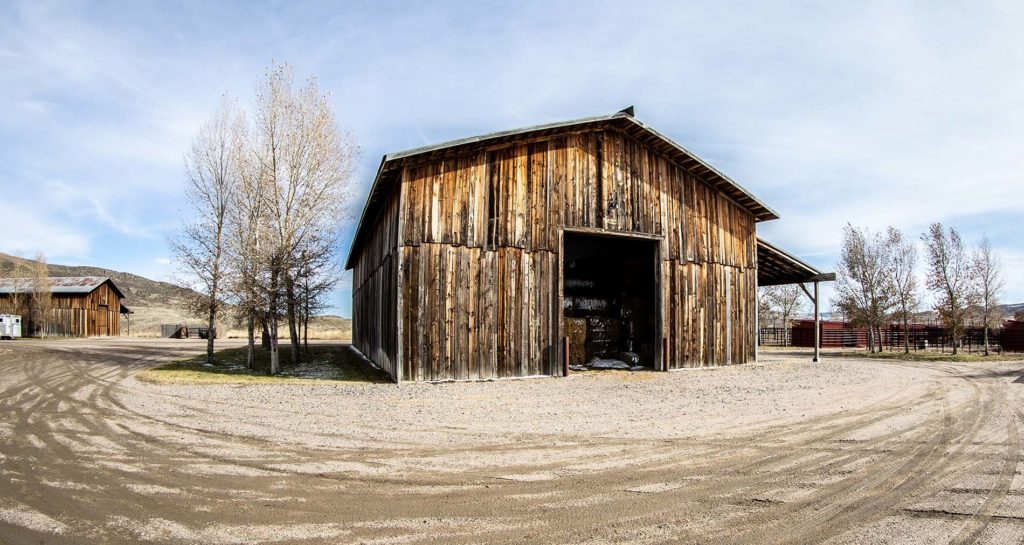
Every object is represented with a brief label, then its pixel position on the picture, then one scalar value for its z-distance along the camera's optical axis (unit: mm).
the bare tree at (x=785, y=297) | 48888
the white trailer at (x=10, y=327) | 39844
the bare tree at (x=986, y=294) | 32125
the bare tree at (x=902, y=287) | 33906
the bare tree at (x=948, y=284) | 31391
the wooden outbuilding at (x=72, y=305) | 42531
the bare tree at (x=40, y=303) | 42156
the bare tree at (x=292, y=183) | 18703
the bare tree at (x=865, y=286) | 34000
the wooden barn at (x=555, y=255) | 14430
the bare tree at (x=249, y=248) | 18266
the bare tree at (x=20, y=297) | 42094
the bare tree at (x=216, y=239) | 20719
